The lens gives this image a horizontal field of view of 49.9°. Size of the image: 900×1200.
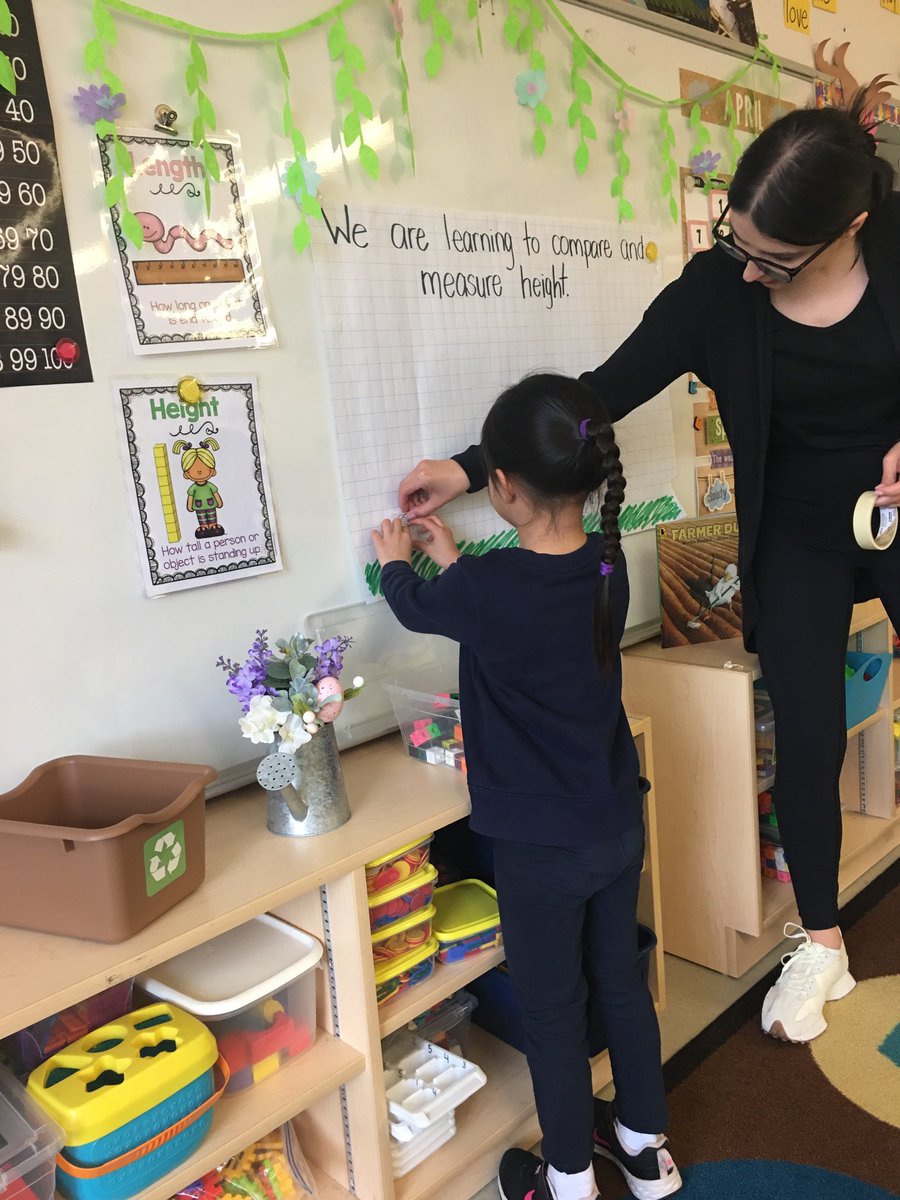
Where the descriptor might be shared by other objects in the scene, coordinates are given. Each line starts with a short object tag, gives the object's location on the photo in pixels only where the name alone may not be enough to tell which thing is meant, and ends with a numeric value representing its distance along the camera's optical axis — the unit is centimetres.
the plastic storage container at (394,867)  119
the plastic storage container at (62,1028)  105
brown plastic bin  93
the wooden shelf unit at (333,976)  94
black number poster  103
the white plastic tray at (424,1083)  123
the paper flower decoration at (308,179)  126
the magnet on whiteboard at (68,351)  109
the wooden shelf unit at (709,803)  172
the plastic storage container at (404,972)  122
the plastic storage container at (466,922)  132
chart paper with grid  136
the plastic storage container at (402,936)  122
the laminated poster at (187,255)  114
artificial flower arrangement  112
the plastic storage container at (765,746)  187
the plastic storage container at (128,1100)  92
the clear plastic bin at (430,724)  138
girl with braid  117
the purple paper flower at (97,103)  107
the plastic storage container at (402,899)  120
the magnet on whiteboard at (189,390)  119
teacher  126
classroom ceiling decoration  110
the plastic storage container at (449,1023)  140
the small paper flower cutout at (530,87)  155
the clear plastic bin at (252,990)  108
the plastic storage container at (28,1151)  88
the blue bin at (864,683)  196
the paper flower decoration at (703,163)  191
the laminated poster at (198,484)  117
